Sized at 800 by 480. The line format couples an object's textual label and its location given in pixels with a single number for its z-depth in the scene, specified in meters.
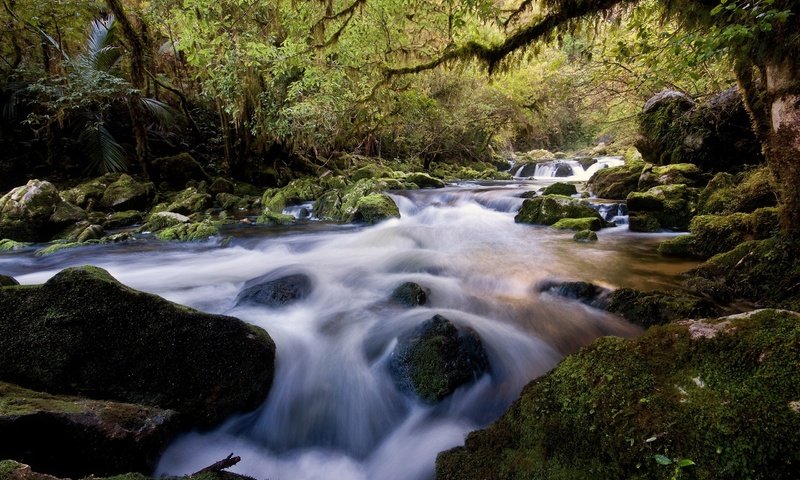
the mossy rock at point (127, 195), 10.88
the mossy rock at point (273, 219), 10.76
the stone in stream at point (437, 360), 3.30
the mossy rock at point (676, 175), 8.55
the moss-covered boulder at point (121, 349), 2.77
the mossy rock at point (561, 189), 11.98
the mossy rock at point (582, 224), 8.30
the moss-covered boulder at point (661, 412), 1.58
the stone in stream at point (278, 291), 4.96
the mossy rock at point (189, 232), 8.81
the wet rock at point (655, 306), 3.67
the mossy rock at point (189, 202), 11.04
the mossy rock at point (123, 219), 9.89
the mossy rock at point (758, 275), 3.68
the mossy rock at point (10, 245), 7.97
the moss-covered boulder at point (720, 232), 4.74
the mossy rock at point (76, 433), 2.00
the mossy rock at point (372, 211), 10.56
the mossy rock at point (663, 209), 7.81
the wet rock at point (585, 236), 7.52
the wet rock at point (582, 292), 4.59
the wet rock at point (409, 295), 4.84
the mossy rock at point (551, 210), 8.93
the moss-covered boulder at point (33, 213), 8.43
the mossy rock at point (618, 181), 10.87
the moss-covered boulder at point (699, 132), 8.36
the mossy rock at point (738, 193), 5.50
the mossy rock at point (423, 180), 16.19
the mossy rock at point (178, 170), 13.19
